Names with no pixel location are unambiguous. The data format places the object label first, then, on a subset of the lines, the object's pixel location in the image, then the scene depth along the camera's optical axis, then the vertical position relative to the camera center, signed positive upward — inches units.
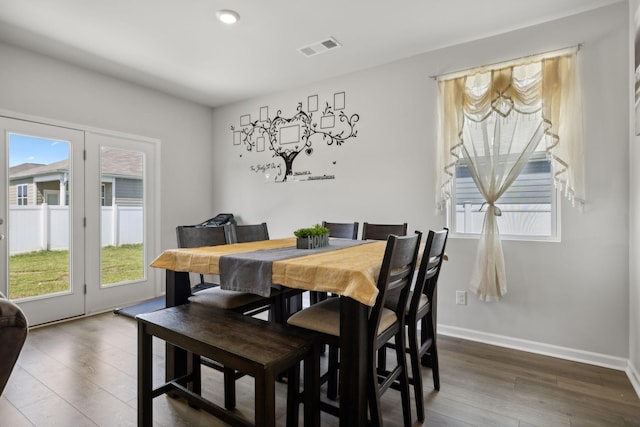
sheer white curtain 101.5 +25.8
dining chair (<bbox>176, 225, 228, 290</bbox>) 94.3 -6.9
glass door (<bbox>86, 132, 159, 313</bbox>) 144.3 -3.3
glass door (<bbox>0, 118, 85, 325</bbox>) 122.0 -2.2
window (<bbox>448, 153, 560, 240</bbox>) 108.1 +2.2
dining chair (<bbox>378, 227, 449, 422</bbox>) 73.2 -23.4
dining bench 51.0 -22.6
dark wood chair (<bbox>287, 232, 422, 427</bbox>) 58.8 -21.1
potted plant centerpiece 87.6 -6.5
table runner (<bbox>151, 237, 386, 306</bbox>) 55.2 -10.3
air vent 120.0 +59.8
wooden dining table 57.7 -12.1
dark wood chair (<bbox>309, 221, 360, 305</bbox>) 125.8 -6.5
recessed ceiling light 101.8 +59.7
